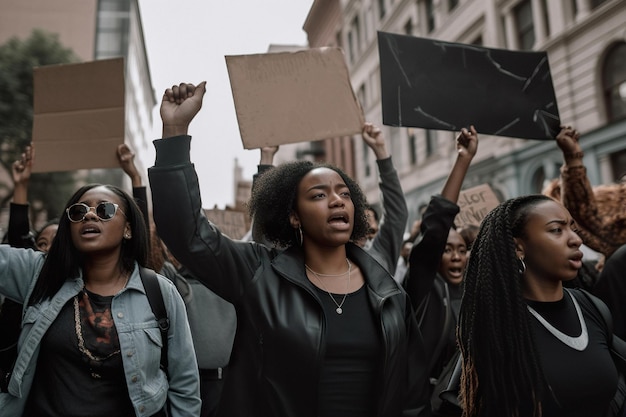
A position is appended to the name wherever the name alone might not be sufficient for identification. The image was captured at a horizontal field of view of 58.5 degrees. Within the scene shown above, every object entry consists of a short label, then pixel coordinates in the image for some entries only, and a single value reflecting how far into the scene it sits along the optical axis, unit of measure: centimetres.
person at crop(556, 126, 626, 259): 315
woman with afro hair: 183
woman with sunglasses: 205
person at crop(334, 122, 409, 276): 258
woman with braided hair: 188
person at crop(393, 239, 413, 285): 470
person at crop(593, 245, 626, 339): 241
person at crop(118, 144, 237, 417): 312
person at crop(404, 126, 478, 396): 253
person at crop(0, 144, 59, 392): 222
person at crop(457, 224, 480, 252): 412
